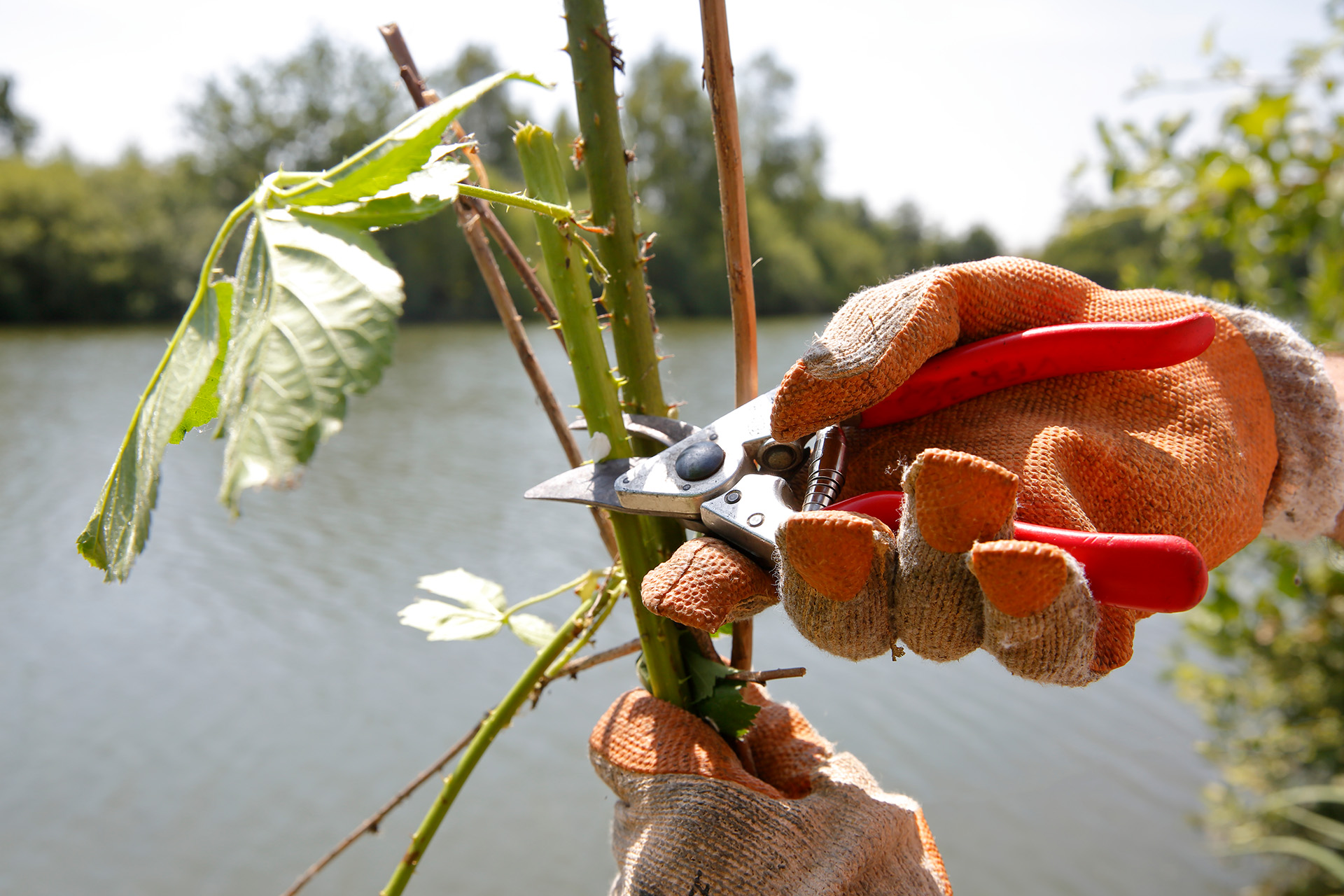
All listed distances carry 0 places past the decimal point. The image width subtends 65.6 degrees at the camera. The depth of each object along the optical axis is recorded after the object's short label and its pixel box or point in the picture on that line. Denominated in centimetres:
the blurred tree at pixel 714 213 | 2066
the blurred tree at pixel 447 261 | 1922
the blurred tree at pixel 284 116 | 1845
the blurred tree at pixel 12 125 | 3049
